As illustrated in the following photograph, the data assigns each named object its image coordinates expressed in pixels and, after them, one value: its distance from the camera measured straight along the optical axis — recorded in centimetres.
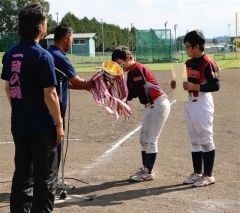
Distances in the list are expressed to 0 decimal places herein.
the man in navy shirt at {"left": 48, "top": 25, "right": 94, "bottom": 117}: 575
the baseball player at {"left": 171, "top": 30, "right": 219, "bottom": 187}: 641
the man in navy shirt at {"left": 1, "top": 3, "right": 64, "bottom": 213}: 448
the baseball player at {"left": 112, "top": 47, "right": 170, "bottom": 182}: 676
